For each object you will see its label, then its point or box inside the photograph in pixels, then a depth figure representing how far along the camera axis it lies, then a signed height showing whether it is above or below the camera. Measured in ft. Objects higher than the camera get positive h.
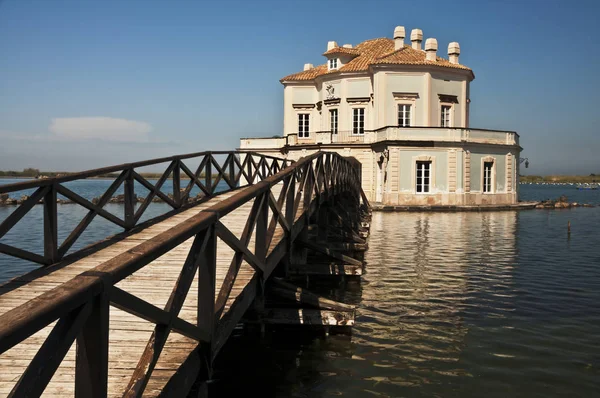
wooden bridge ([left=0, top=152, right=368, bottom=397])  6.69 -2.35
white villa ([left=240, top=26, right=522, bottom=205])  109.09 +14.51
